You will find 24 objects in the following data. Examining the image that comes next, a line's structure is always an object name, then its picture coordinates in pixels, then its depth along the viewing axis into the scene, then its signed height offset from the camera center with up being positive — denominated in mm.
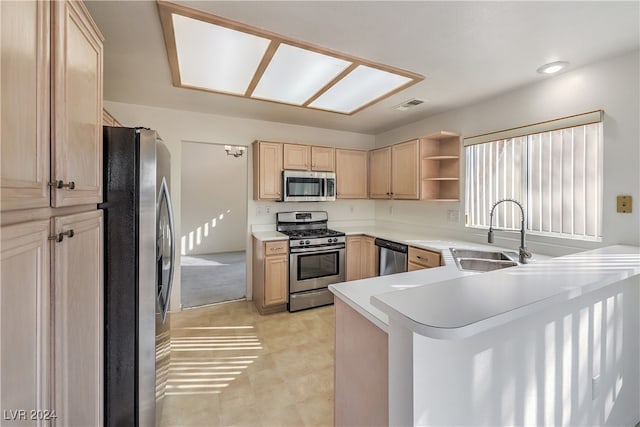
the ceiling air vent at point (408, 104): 3023 +1275
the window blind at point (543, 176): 2219 +356
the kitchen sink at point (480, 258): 2394 -436
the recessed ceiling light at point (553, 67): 2153 +1192
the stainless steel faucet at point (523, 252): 2154 -314
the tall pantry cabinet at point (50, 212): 699 +3
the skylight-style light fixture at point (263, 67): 1736 +1211
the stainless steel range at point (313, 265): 3406 -684
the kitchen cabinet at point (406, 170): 3480 +578
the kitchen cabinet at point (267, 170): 3562 +580
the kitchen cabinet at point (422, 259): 2760 -490
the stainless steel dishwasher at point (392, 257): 3209 -545
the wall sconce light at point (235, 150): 4967 +1247
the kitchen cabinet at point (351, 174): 4172 +621
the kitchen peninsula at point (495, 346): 854 -551
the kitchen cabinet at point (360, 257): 3797 -629
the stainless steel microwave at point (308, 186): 3684 +381
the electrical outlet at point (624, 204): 1993 +68
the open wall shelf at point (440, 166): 3344 +609
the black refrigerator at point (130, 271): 1392 -305
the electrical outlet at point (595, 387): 1413 -919
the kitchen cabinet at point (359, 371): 1139 -740
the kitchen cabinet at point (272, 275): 3289 -769
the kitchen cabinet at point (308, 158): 3729 +795
